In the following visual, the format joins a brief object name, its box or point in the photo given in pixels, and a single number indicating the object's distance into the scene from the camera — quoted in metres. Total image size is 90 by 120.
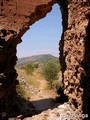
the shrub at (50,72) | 16.64
